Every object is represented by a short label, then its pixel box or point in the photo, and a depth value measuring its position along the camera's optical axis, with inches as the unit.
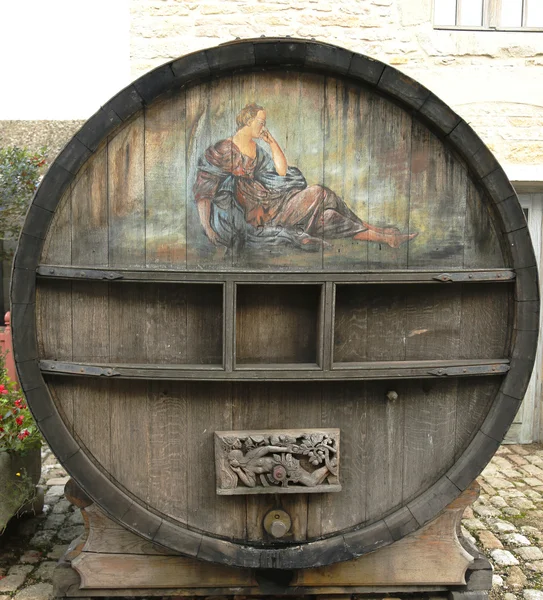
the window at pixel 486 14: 193.6
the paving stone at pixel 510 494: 167.8
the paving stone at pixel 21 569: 121.7
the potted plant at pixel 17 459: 126.3
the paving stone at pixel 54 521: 142.9
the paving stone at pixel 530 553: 130.1
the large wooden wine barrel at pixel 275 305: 92.7
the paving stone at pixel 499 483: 175.2
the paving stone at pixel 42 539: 134.2
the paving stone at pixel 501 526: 143.6
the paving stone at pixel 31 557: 126.6
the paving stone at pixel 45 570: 120.3
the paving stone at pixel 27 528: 138.6
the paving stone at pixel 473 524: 144.8
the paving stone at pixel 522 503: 159.3
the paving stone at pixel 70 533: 137.1
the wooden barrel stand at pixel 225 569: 106.8
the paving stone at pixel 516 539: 136.7
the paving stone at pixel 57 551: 128.8
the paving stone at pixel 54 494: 159.2
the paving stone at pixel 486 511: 152.9
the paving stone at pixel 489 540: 135.1
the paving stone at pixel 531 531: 141.3
